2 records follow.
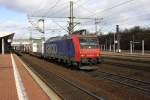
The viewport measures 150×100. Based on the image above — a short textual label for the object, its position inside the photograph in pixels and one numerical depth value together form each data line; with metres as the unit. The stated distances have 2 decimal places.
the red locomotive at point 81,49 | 12.60
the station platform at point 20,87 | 6.04
